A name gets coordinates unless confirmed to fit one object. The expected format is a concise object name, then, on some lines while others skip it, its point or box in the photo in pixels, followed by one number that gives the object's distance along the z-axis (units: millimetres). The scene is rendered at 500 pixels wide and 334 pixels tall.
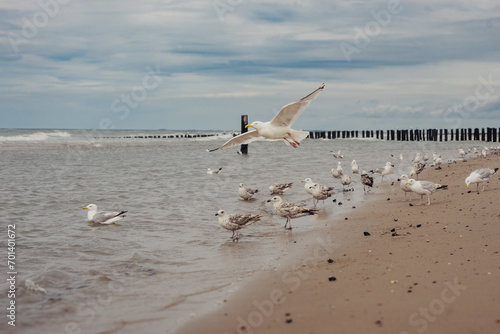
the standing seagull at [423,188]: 10523
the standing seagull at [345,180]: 14867
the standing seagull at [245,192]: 13875
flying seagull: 9375
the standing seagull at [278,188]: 14336
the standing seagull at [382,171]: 16641
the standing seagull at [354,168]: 19562
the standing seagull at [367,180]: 13984
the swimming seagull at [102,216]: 10562
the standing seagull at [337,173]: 16797
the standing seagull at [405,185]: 11169
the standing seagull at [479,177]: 11031
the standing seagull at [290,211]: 9859
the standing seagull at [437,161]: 20883
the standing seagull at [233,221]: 9047
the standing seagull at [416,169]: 15788
